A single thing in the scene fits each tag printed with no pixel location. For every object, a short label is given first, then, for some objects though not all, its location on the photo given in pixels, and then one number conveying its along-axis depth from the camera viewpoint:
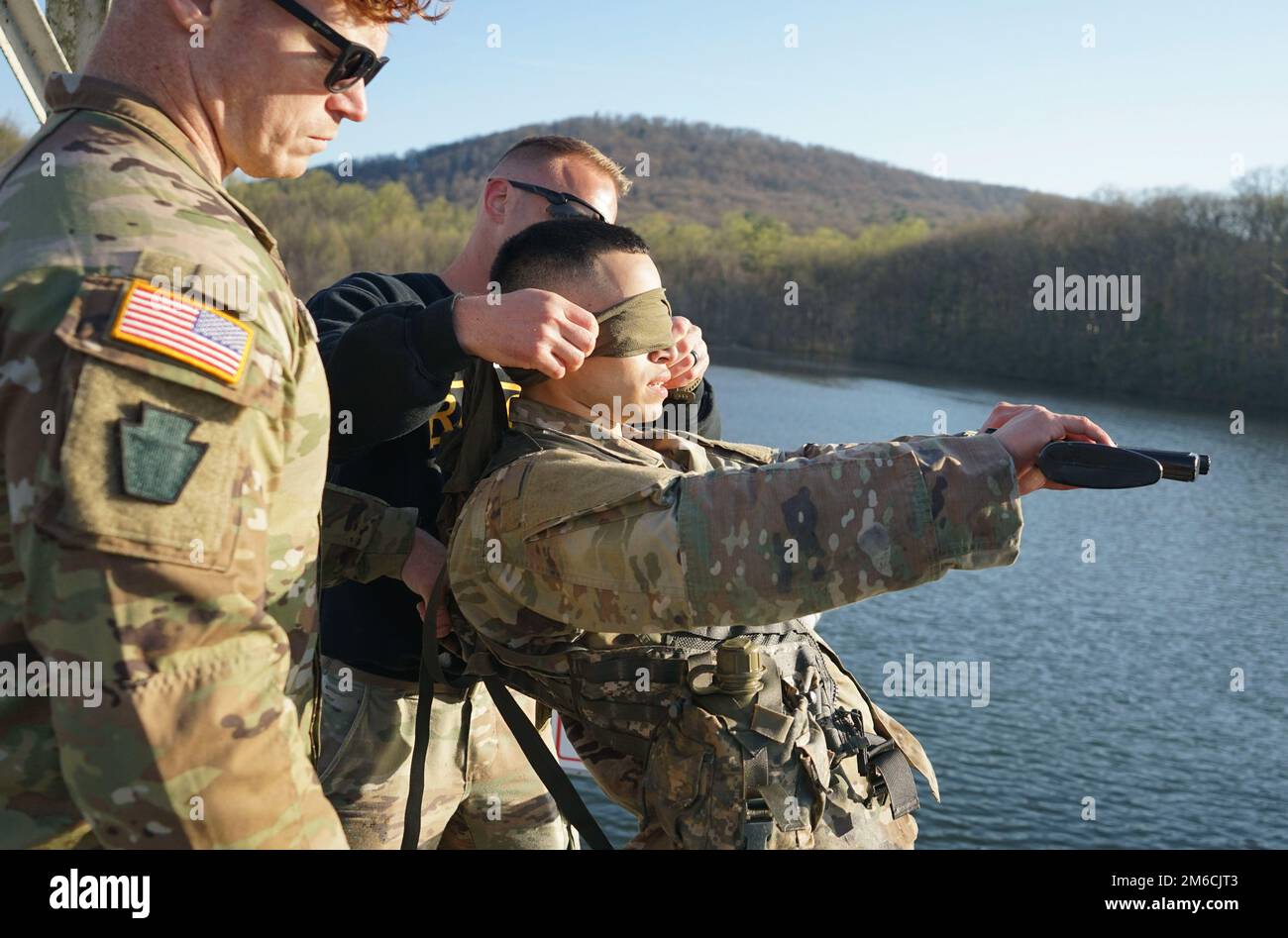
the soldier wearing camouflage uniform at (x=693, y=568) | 1.94
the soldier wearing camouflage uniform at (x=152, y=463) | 1.41
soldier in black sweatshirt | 2.33
